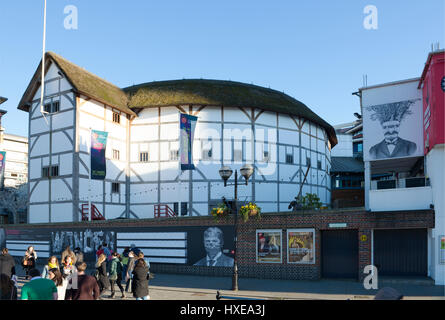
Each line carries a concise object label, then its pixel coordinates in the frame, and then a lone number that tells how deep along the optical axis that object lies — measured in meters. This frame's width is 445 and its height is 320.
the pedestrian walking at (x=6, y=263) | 13.29
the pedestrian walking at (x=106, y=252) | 20.56
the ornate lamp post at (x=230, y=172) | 17.38
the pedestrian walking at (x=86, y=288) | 8.45
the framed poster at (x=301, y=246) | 20.00
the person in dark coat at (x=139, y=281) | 11.74
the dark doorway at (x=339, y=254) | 19.61
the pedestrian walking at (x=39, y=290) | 7.23
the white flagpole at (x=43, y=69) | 31.22
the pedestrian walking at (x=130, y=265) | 15.81
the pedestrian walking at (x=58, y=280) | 10.21
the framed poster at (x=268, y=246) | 20.67
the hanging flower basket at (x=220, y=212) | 21.60
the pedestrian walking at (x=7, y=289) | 8.47
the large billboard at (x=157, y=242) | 22.23
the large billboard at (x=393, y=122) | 19.62
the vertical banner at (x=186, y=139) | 31.14
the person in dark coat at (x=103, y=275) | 15.21
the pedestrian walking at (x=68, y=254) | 16.81
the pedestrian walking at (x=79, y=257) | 18.16
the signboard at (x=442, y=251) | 17.69
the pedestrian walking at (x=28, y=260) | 19.64
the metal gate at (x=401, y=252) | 18.70
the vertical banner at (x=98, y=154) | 31.33
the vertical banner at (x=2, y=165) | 41.82
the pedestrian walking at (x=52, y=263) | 12.76
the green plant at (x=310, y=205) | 21.50
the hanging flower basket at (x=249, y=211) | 20.66
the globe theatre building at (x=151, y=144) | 31.53
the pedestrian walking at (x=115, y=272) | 15.72
